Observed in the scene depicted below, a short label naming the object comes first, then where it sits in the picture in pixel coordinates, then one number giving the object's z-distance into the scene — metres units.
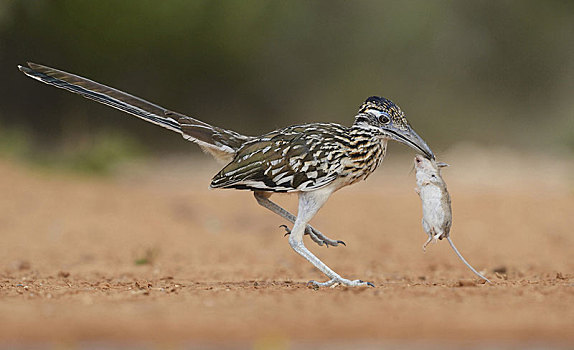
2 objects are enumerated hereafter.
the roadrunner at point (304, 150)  12.08
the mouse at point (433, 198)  11.74
